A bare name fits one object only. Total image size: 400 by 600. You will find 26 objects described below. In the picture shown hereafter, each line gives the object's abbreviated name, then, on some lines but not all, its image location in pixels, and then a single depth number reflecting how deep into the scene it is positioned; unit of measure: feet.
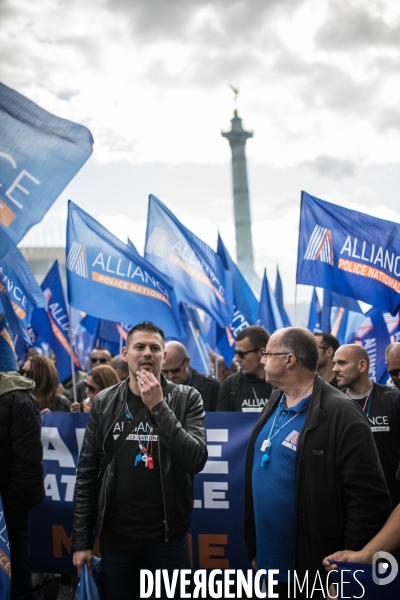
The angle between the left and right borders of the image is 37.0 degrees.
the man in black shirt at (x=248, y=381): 18.75
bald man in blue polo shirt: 9.57
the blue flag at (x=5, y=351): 13.29
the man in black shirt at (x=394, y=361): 19.03
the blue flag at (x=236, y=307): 34.81
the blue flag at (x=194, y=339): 32.94
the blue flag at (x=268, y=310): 35.45
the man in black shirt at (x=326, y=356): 21.61
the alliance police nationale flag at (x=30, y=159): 13.29
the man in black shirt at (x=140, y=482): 10.78
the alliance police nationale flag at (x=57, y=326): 33.37
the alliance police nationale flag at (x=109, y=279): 22.33
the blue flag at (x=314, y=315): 42.34
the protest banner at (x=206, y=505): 15.87
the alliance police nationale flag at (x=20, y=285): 25.36
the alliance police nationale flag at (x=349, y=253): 23.22
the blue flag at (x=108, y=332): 36.42
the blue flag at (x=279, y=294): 46.42
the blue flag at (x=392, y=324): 32.60
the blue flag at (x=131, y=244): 36.45
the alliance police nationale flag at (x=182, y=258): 29.09
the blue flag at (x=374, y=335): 30.94
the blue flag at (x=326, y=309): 32.97
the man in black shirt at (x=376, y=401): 15.17
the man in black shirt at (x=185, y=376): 21.12
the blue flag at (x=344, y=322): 40.98
